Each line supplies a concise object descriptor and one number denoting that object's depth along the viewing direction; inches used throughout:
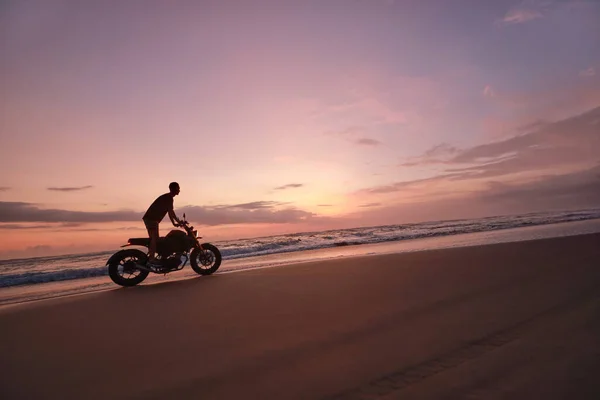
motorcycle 355.6
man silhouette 363.9
